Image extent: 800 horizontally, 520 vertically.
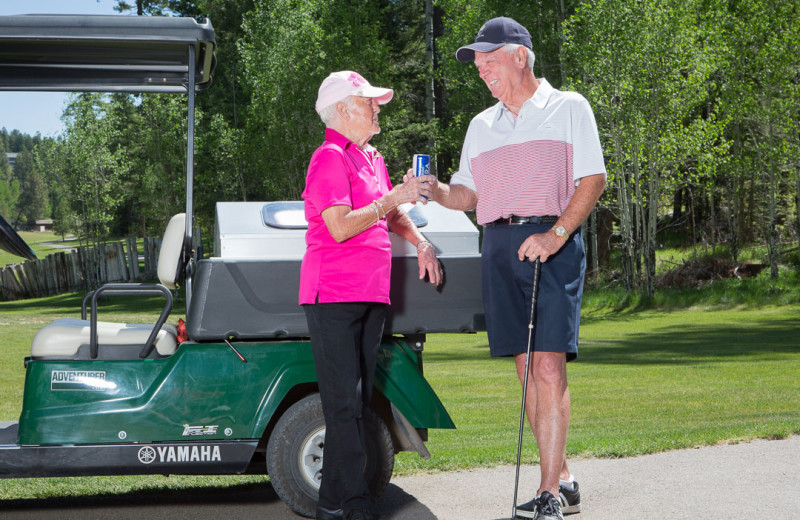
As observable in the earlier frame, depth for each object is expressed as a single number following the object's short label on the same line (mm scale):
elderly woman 4270
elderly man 4492
